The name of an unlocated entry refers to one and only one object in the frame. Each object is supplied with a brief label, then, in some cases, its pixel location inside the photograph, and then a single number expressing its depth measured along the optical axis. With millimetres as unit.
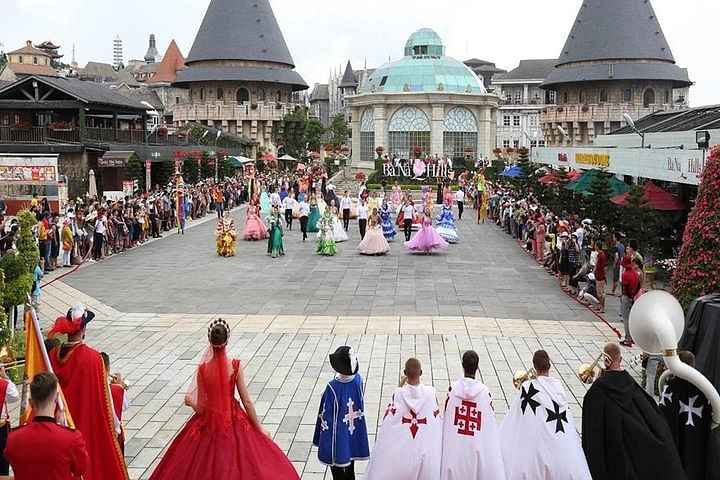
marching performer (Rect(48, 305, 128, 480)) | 6957
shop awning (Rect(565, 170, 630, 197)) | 24266
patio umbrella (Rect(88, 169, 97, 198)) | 35388
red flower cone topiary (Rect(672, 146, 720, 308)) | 9352
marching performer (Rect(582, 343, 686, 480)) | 6031
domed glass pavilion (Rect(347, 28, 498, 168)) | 69000
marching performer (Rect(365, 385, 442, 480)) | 6586
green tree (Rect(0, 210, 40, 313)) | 11906
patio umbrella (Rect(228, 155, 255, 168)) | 52406
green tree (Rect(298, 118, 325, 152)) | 72812
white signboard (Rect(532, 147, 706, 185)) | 17844
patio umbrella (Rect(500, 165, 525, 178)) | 38503
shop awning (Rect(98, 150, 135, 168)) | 37281
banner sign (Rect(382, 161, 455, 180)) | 57000
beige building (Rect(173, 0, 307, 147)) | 75938
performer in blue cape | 7453
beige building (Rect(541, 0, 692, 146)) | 66875
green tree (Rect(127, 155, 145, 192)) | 37772
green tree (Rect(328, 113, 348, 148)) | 104375
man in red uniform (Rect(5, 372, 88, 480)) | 5340
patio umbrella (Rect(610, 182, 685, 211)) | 21281
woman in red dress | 6535
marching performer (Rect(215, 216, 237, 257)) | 24578
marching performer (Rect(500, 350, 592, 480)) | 6391
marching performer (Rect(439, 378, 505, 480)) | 6504
